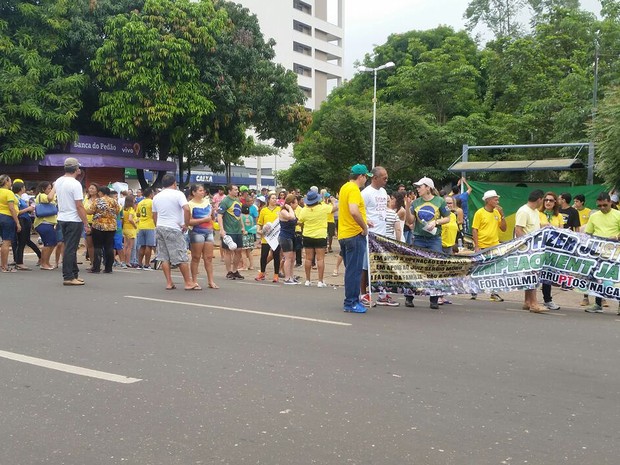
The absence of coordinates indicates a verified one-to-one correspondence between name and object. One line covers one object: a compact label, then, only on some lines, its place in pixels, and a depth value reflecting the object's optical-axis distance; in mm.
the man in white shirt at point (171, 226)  10273
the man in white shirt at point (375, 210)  9414
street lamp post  32656
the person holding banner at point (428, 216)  9336
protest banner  9219
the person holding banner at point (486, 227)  10758
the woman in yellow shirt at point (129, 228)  14797
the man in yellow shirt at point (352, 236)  8586
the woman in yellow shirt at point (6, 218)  12492
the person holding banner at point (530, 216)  9703
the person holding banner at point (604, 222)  9595
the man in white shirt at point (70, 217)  10844
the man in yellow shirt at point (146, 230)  14344
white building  75812
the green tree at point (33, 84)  25562
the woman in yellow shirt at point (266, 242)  13026
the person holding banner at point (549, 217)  9656
